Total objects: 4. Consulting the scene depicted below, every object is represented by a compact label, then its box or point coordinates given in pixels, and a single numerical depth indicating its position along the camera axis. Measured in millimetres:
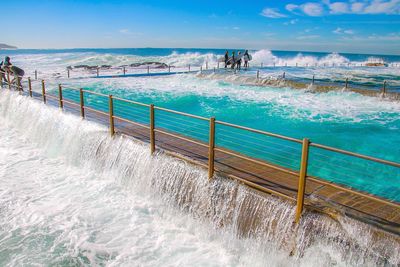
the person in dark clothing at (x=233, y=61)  31759
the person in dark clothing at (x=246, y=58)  34062
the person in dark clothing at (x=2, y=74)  15253
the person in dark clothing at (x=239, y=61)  31511
